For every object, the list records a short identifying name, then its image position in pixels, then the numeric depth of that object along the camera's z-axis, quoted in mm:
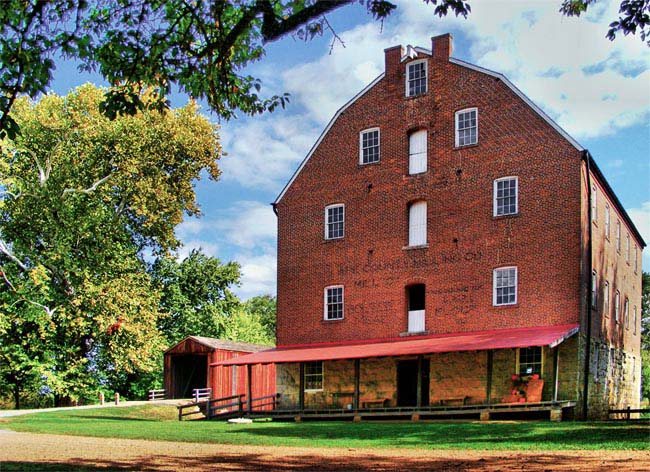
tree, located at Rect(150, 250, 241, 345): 48625
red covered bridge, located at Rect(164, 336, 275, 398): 39625
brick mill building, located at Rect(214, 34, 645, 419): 27062
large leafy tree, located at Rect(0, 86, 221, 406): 38031
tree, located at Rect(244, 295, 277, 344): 86125
